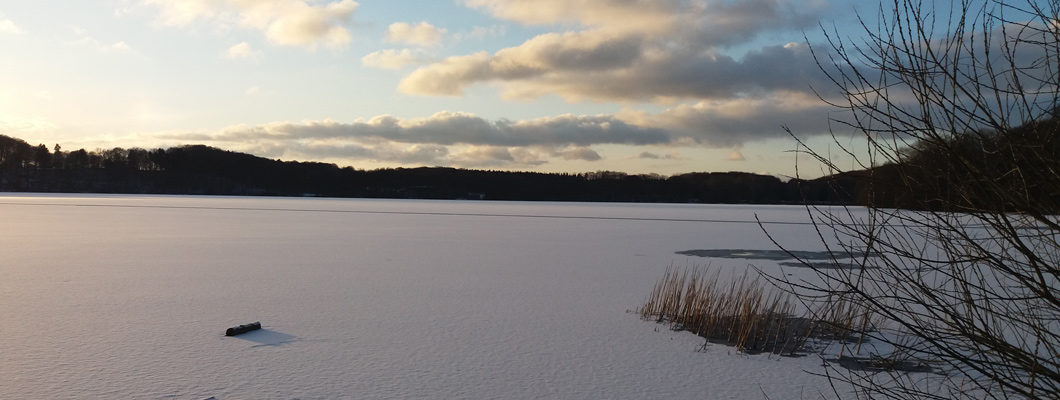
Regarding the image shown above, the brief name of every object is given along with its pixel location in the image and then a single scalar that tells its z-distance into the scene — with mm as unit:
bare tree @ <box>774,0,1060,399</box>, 2285
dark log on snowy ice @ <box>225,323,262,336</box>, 5965
